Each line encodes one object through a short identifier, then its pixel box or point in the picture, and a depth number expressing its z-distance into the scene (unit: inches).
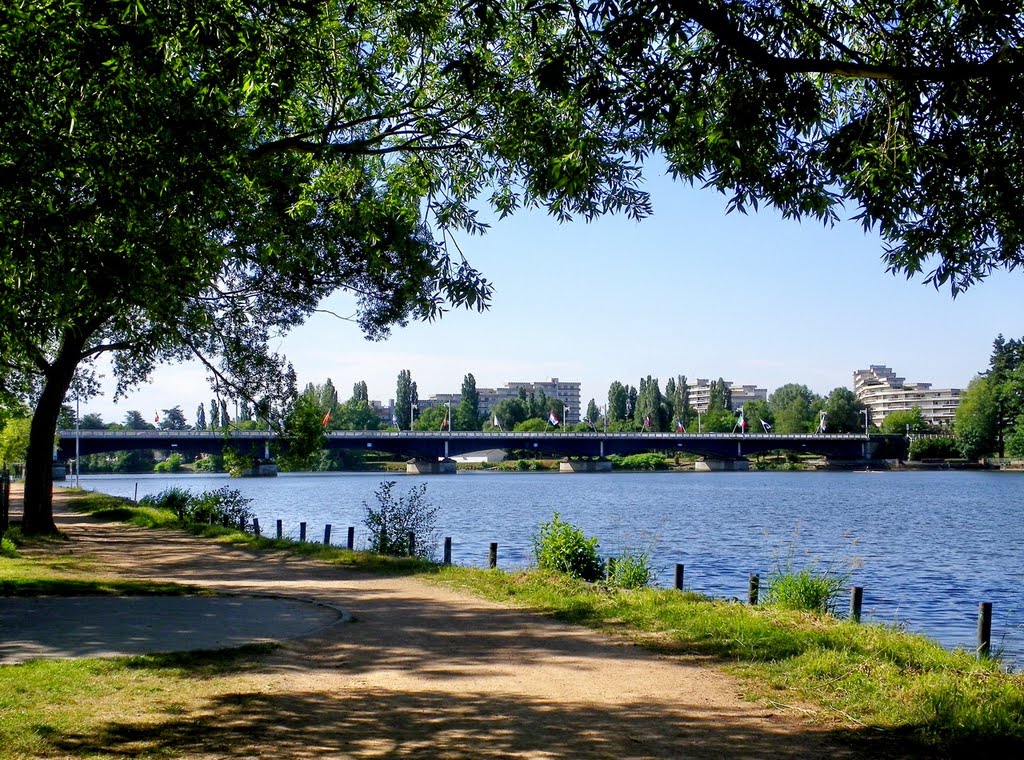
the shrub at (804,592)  589.9
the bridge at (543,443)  3425.2
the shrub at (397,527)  917.8
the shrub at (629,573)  669.9
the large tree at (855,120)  325.7
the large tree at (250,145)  358.6
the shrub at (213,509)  1314.0
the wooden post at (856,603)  534.0
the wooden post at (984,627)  484.1
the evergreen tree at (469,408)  6279.5
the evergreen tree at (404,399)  6328.7
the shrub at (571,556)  708.0
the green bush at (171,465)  5499.0
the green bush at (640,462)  5162.4
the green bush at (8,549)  832.1
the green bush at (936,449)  4992.6
